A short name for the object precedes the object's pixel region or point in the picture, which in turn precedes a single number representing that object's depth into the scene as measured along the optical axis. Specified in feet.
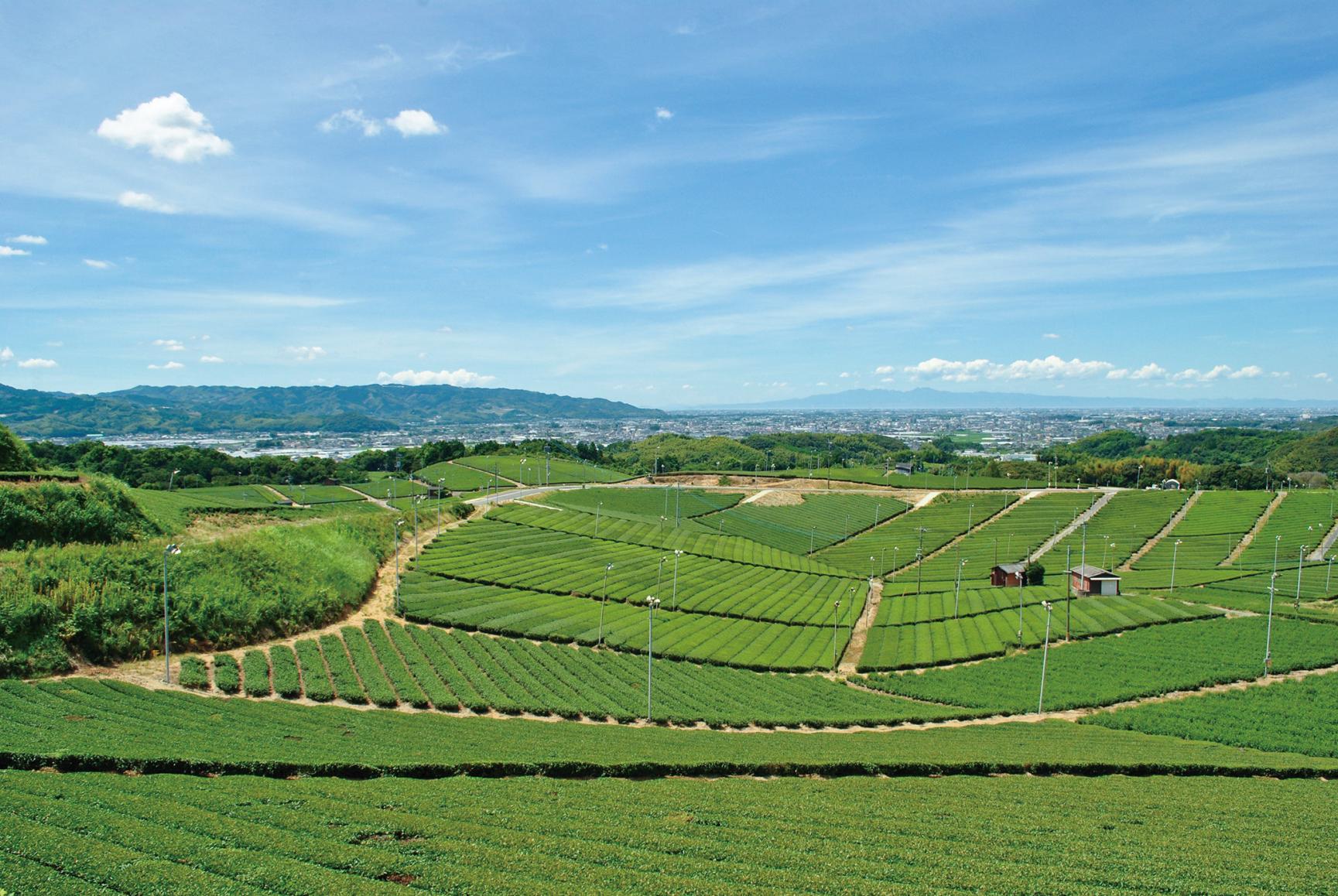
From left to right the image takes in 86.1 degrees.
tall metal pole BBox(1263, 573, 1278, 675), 139.74
